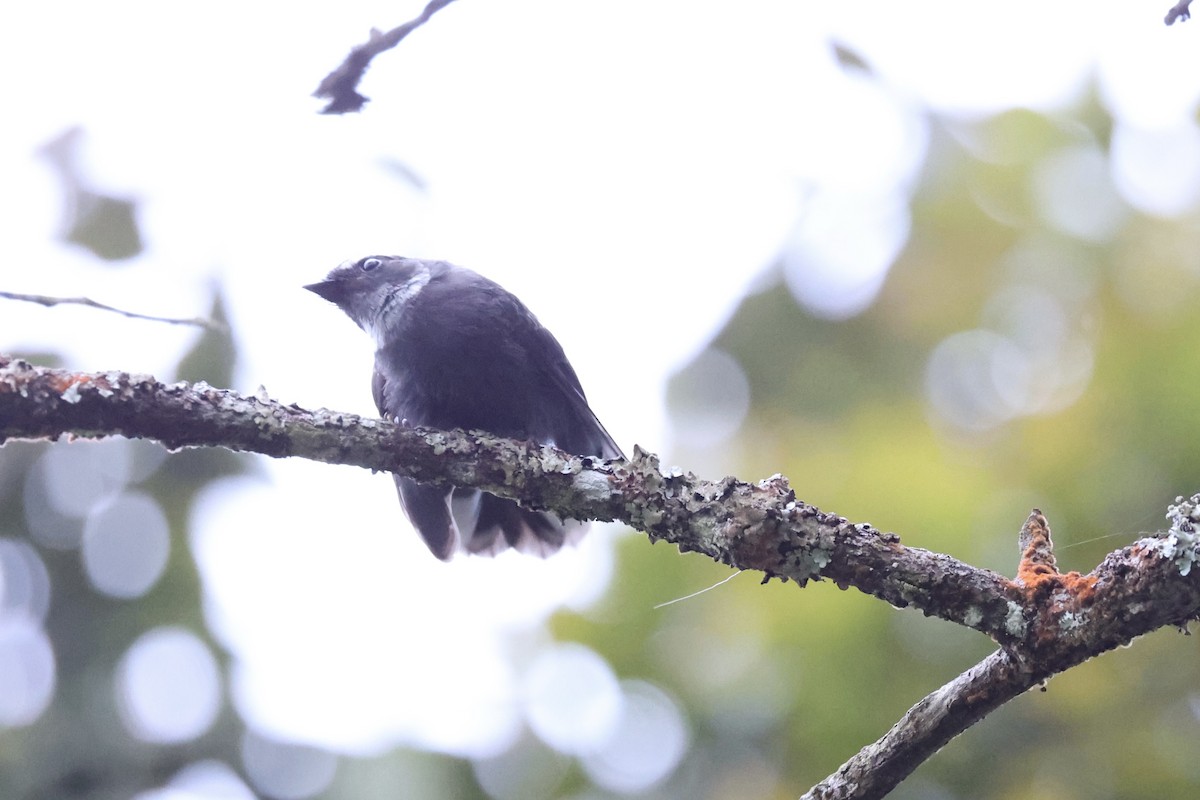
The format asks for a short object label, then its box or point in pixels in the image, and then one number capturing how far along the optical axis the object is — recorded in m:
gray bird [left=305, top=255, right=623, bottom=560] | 8.11
